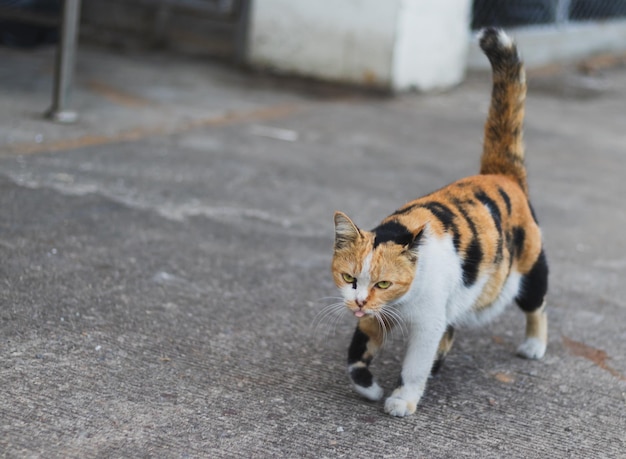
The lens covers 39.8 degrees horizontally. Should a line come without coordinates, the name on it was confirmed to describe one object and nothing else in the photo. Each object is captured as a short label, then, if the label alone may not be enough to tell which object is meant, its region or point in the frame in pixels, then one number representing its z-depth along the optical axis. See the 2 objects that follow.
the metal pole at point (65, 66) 6.32
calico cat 2.95
